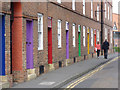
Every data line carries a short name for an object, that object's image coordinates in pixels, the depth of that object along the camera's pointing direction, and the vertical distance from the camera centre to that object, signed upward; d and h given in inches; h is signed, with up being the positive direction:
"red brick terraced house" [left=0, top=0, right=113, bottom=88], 471.2 +16.9
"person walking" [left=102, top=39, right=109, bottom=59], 1209.2 -5.4
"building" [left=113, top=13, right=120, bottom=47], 2459.6 +134.0
